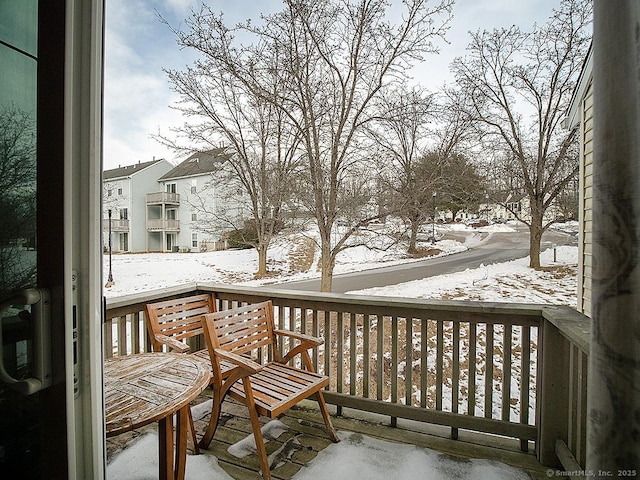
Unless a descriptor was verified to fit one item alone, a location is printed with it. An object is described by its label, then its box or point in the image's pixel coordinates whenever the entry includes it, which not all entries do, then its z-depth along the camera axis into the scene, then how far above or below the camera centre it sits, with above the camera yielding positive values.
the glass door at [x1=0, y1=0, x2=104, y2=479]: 0.61 +0.04
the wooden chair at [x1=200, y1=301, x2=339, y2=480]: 1.75 -0.86
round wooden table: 1.26 -0.67
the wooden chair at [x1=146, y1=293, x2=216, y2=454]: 2.16 -0.61
